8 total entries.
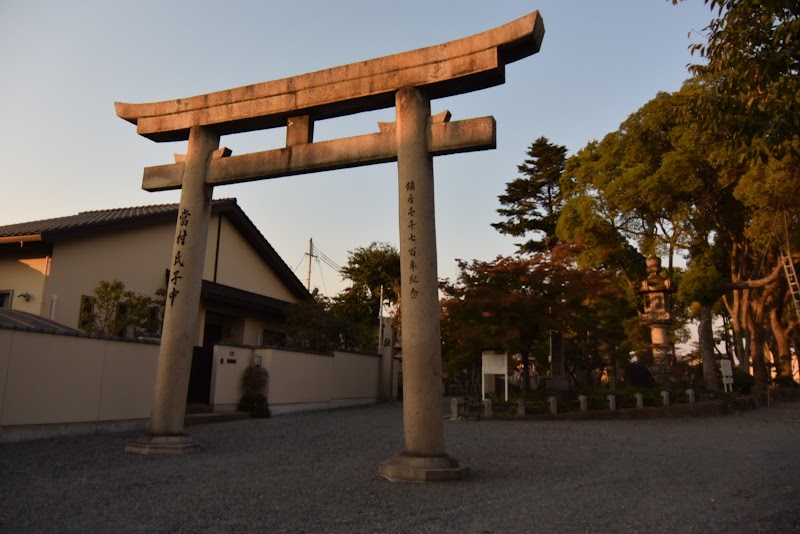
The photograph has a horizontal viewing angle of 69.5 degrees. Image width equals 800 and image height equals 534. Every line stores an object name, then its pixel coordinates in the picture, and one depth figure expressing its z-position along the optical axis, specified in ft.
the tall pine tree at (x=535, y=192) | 118.52
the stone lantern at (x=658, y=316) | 67.97
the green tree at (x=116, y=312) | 43.39
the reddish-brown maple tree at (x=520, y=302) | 52.34
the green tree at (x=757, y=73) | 17.04
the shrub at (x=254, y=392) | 48.29
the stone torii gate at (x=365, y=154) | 22.52
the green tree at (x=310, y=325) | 64.69
